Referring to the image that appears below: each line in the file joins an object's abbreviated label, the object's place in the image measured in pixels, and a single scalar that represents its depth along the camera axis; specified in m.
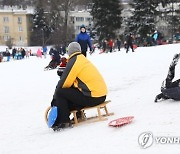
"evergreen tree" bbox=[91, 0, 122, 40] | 53.91
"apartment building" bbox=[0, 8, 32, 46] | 87.65
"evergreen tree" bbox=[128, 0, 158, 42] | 50.97
